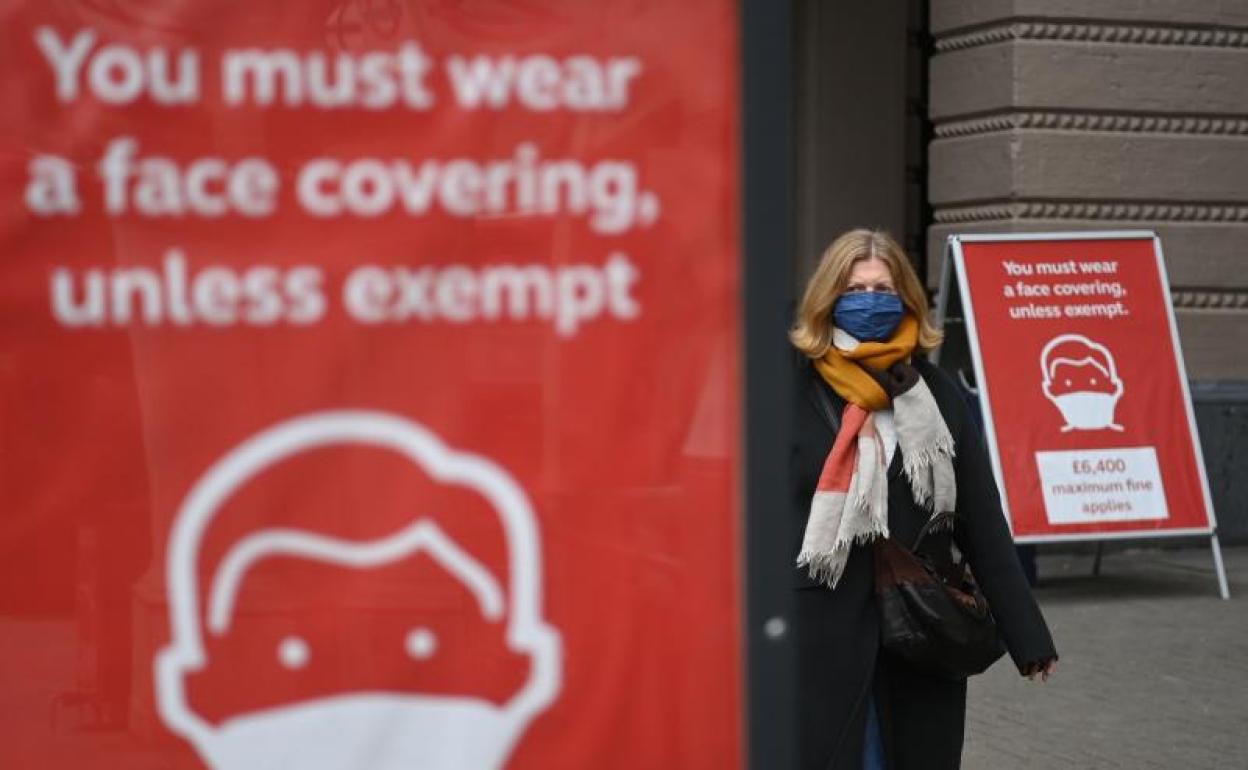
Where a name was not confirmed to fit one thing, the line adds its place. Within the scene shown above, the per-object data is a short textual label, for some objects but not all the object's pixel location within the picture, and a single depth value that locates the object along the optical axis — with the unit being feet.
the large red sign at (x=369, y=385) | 13.99
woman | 31.09
